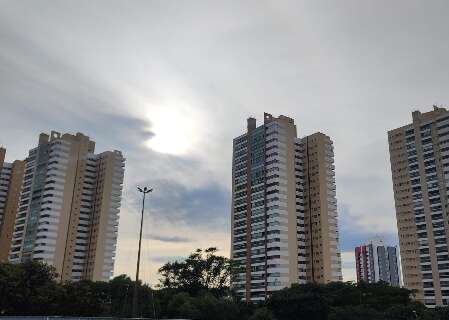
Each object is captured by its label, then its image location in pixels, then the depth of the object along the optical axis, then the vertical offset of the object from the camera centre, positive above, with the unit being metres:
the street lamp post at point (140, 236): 49.79 +7.83
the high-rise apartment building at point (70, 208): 138.88 +29.88
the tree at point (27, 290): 65.81 +2.39
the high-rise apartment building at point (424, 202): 121.81 +30.60
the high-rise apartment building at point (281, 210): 119.00 +26.84
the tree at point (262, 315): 75.39 -0.24
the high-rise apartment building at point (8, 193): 164.12 +39.86
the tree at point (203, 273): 107.19 +8.52
